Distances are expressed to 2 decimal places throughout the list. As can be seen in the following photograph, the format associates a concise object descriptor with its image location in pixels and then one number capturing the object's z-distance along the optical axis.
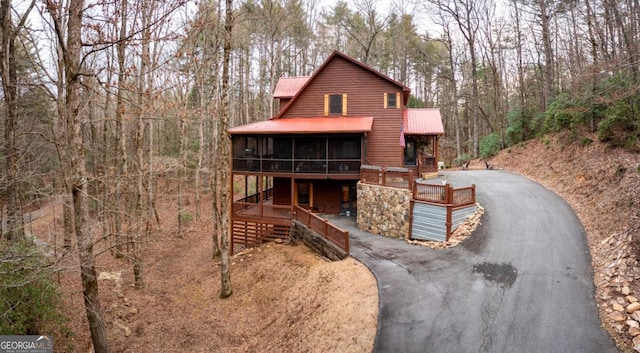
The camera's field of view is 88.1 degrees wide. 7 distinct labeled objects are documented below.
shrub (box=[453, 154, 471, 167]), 30.24
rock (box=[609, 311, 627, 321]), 6.87
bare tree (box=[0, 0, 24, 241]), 8.39
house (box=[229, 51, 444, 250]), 16.53
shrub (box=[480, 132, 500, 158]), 28.64
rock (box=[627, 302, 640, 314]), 6.83
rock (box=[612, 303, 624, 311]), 7.12
